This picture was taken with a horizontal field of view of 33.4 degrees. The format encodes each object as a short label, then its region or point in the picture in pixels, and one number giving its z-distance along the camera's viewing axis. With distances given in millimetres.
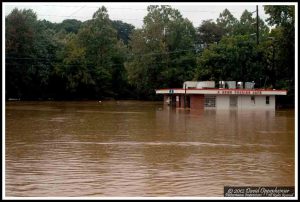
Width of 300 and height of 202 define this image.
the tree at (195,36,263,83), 59844
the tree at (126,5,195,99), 73312
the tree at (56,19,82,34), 114062
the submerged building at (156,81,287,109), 50562
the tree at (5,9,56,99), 71625
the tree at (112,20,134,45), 114400
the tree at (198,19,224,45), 85750
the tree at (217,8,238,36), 87625
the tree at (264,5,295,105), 52969
